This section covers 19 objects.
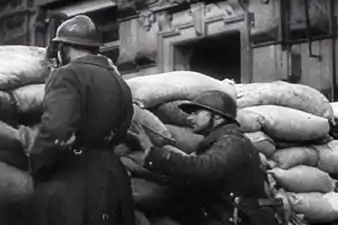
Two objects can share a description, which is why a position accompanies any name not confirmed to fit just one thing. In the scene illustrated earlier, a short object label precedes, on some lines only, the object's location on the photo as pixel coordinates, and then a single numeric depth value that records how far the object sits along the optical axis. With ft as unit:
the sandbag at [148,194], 12.14
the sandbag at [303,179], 15.07
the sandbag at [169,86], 13.32
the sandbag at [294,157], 15.43
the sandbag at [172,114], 13.08
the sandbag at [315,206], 14.99
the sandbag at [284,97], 16.39
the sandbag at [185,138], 12.95
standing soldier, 10.16
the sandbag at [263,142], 15.08
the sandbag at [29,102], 11.69
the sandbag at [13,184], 10.77
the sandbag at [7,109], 11.33
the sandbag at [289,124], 15.49
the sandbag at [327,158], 16.28
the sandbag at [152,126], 12.11
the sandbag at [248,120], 14.92
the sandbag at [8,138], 11.04
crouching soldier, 11.66
